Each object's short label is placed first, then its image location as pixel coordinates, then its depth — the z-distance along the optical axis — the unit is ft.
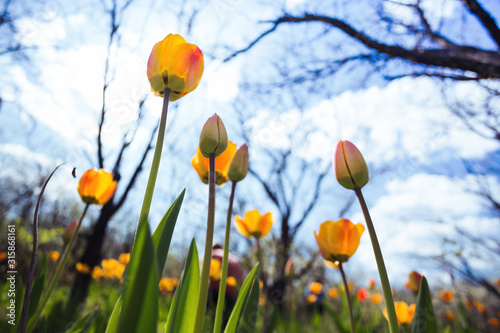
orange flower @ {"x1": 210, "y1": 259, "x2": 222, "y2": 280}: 4.97
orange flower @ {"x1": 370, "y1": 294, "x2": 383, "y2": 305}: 11.24
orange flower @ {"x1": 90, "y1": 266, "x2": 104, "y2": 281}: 12.93
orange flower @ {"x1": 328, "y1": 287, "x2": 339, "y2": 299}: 13.08
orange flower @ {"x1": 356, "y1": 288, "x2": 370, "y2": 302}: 10.31
